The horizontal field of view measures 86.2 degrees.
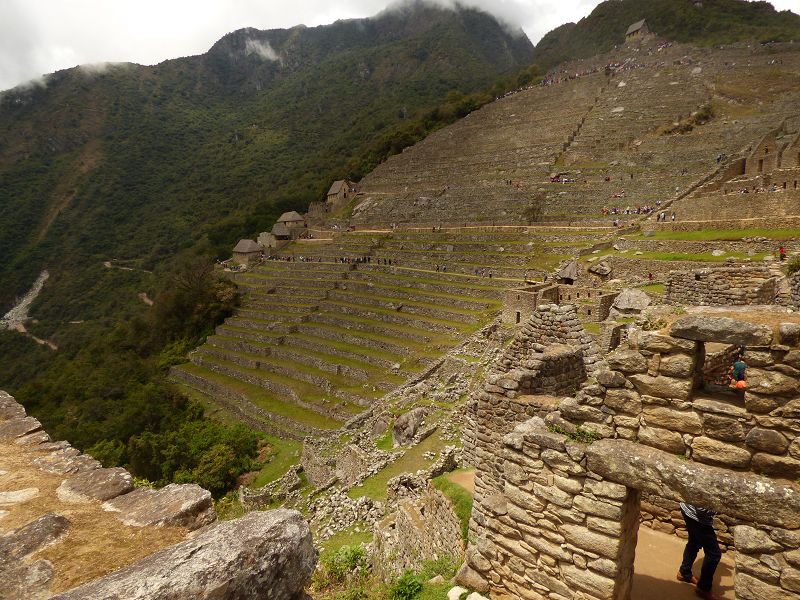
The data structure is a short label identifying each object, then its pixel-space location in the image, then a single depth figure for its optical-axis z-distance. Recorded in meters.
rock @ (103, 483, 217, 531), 2.44
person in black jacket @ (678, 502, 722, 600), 3.68
